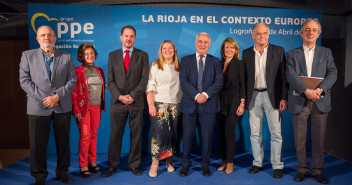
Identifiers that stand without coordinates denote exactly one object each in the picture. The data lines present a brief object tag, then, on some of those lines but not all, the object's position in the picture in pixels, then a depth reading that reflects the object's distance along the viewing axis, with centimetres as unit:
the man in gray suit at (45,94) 261
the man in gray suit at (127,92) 294
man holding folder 273
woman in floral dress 297
